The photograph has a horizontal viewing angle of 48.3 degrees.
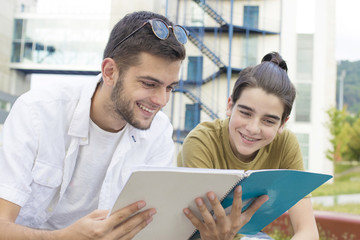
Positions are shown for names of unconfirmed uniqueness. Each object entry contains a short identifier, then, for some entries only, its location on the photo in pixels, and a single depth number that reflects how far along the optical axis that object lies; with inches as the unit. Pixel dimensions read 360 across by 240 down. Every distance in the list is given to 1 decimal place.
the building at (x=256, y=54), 482.3
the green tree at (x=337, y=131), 512.1
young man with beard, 43.4
